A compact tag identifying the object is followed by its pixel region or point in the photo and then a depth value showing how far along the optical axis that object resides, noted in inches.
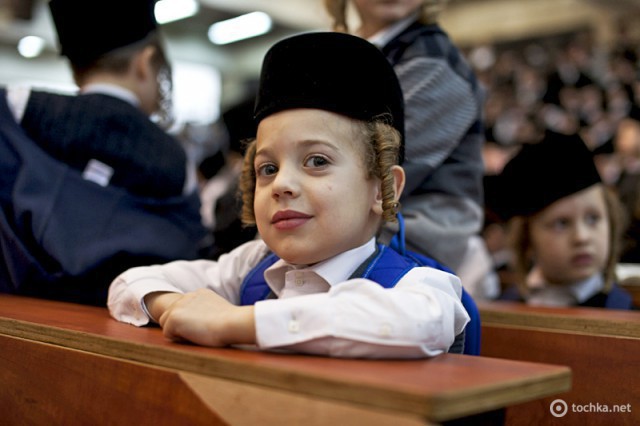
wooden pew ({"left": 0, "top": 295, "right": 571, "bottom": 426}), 28.8
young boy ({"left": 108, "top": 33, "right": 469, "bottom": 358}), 37.8
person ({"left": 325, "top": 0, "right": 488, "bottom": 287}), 64.7
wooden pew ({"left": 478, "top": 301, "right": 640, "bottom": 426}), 53.4
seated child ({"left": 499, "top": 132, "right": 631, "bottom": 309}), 84.8
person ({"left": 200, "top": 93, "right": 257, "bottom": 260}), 79.5
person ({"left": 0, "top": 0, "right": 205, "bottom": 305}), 66.7
